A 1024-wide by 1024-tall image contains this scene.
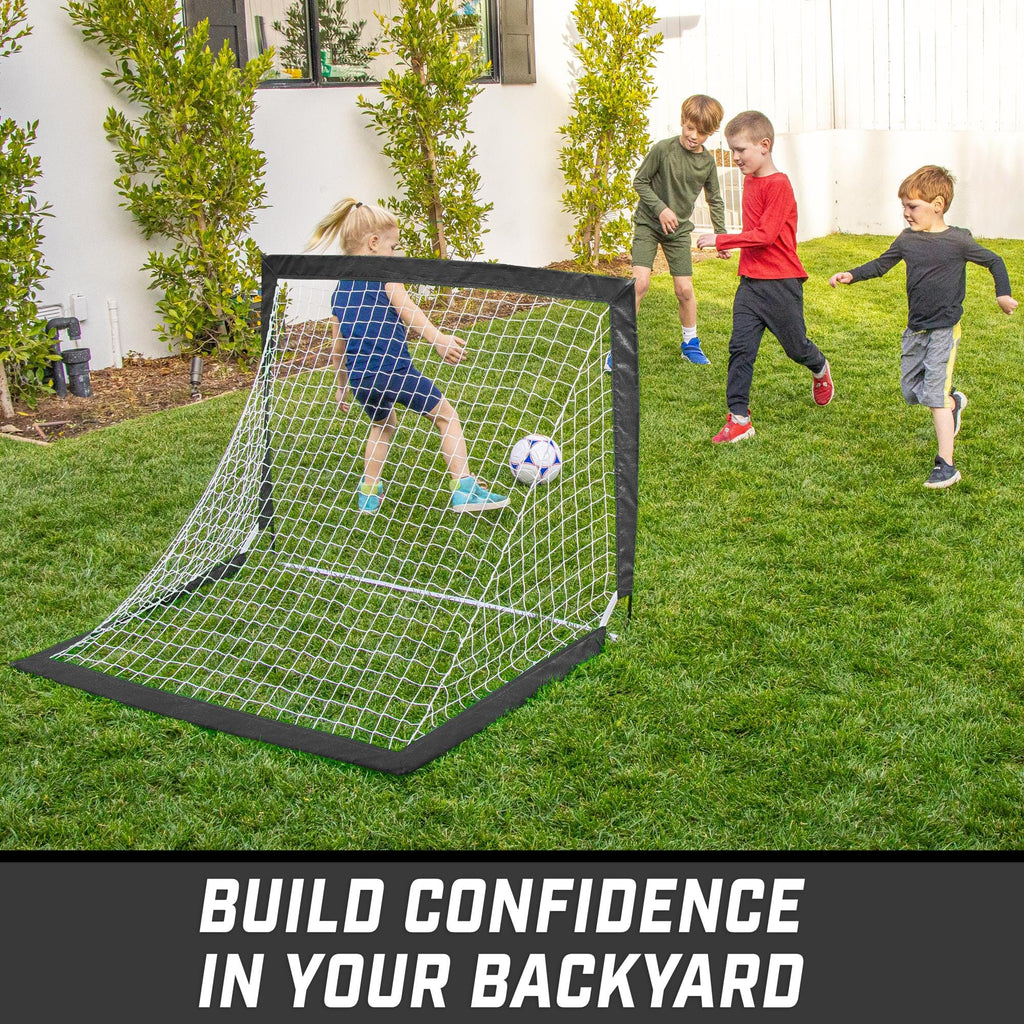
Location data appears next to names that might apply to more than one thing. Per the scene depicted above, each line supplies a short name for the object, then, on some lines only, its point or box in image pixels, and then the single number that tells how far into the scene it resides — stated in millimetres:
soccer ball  4516
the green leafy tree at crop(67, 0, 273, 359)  6336
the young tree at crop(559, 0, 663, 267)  9469
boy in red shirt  5020
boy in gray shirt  4344
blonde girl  4207
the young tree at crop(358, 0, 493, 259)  7941
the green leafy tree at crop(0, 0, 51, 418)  5719
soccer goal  3086
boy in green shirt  6551
